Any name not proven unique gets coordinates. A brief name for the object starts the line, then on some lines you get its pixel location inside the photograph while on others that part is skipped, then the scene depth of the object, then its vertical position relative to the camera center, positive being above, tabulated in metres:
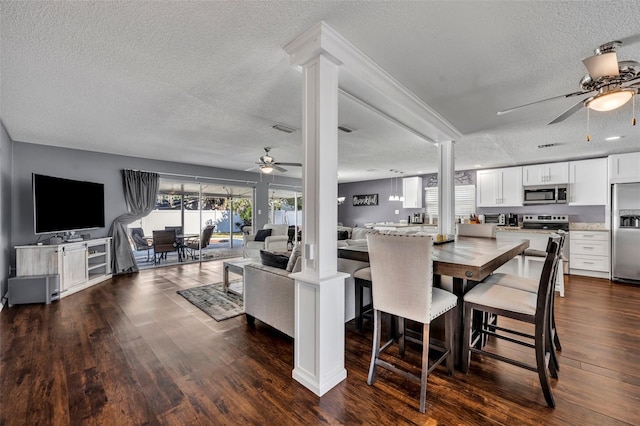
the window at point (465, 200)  7.11 +0.28
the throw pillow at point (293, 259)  2.59 -0.47
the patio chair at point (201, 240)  6.69 -0.74
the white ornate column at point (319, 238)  1.85 -0.20
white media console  3.87 -0.77
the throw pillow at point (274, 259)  2.74 -0.51
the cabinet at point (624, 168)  4.88 +0.77
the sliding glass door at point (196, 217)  6.38 -0.14
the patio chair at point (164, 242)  6.03 -0.68
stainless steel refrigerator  4.74 -0.43
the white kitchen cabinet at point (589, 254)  5.11 -0.89
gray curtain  5.43 +0.07
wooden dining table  1.79 -0.38
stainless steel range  5.74 -0.28
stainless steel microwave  5.74 +0.33
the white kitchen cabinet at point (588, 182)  5.32 +0.55
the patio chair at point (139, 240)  6.04 -0.66
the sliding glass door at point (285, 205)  8.75 +0.21
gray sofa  2.48 -0.86
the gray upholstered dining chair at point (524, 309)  1.76 -0.70
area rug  3.32 -1.26
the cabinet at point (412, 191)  7.94 +0.58
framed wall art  9.30 +0.39
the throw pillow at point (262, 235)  6.42 -0.58
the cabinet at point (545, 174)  5.70 +0.79
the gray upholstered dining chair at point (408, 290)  1.75 -0.56
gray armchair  5.63 -0.69
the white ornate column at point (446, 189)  3.83 +0.30
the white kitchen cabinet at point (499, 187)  6.23 +0.55
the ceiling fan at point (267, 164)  4.80 +0.88
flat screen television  3.93 +0.14
